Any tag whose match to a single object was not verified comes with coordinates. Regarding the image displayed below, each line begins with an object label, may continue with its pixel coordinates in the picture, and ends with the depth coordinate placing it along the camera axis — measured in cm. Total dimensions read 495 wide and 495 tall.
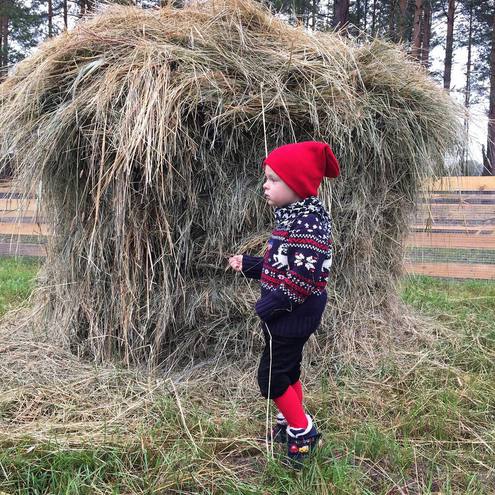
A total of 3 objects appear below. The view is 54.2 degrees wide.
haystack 257
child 185
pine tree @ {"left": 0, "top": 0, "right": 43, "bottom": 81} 1260
